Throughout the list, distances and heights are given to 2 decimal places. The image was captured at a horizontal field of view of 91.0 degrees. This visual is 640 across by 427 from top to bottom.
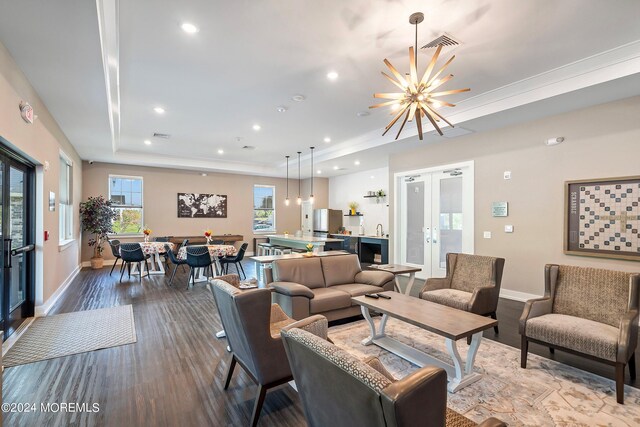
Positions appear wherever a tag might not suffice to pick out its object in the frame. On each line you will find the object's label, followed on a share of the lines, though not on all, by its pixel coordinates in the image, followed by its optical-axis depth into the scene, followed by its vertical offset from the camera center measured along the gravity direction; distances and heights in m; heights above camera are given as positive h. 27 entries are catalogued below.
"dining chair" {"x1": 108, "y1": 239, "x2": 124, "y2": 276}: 7.25 -0.82
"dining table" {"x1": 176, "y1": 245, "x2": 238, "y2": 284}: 6.51 -0.88
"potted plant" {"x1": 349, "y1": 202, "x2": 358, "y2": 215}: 10.07 +0.18
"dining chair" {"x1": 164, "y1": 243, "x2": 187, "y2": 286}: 6.45 -0.99
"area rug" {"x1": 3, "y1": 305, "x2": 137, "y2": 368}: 3.12 -1.41
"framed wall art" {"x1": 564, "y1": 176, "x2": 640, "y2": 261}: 3.97 -0.06
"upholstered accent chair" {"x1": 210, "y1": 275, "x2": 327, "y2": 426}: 2.09 -0.86
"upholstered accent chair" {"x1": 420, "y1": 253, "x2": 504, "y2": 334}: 3.65 -0.92
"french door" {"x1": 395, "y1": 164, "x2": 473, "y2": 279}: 5.89 -0.07
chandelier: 2.87 +1.17
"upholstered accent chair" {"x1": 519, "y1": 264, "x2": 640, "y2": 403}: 2.44 -0.95
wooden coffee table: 2.54 -0.94
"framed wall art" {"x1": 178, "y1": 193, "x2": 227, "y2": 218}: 9.71 +0.22
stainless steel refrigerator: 10.27 -0.28
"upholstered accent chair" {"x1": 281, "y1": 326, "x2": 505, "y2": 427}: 1.00 -0.62
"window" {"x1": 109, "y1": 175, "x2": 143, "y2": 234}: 8.86 +0.28
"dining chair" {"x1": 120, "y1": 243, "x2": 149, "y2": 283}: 6.56 -0.86
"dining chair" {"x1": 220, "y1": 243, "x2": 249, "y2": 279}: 6.83 -1.01
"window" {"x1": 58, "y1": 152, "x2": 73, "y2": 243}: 6.13 +0.26
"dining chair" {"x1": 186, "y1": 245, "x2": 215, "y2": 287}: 6.08 -0.87
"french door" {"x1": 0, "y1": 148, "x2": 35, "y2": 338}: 3.30 -0.35
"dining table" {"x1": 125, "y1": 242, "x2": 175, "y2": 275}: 6.95 -0.91
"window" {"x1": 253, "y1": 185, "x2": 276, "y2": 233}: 11.08 +0.12
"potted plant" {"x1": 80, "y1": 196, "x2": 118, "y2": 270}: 7.80 -0.16
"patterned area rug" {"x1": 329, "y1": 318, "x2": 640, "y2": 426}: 2.17 -1.40
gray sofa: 3.59 -0.93
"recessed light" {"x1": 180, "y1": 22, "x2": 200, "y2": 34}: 2.94 +1.76
